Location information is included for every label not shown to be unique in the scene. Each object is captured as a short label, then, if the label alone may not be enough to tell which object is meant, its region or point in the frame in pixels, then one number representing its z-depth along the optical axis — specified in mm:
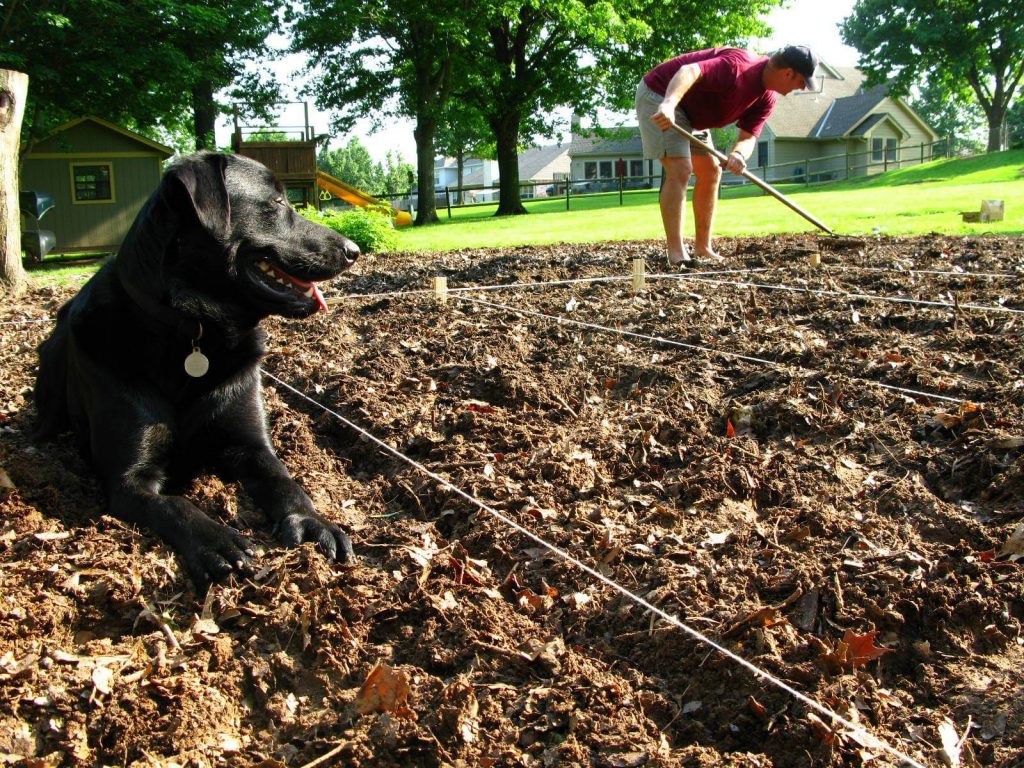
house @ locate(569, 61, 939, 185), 49438
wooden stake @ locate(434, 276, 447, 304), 6723
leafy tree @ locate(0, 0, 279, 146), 15961
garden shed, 18859
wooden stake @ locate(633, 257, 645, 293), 6559
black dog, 2963
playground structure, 23562
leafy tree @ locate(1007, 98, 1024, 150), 57656
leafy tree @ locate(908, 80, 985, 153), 91712
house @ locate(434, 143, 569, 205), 76525
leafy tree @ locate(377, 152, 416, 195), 79812
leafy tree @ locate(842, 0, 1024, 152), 41625
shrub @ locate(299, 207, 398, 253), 12734
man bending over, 7113
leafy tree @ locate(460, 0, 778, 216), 27578
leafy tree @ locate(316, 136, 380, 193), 86375
